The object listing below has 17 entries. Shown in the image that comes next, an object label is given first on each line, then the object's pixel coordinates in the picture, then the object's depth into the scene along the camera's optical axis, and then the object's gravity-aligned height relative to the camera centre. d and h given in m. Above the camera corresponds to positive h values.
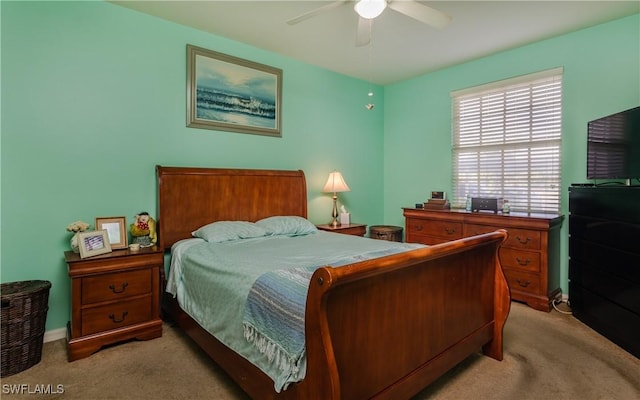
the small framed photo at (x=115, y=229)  2.52 -0.30
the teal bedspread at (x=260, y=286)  1.36 -0.51
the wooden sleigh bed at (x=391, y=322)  1.20 -0.64
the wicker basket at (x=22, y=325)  1.95 -0.85
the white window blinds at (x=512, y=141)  3.30 +0.58
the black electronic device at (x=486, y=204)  3.40 -0.12
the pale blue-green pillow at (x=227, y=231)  2.71 -0.35
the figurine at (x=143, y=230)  2.60 -0.32
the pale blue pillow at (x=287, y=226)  3.10 -0.34
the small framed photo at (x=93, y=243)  2.21 -0.37
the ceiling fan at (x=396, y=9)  1.95 +1.17
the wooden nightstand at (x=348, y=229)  3.71 -0.43
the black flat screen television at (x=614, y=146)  2.35 +0.37
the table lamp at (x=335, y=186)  3.90 +0.07
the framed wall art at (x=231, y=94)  3.05 +1.01
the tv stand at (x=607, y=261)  2.20 -0.53
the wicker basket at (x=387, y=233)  4.21 -0.54
